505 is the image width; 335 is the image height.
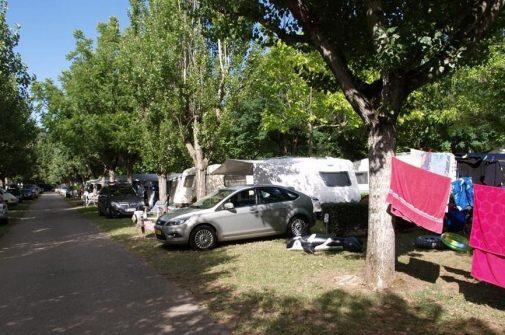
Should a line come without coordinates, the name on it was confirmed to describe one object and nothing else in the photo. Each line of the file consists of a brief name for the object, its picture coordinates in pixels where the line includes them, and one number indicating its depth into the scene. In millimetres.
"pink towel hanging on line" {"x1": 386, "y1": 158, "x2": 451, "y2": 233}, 6629
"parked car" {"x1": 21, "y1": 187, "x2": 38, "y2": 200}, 54575
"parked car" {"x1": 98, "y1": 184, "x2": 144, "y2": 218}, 21750
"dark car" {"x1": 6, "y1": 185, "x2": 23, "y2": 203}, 45781
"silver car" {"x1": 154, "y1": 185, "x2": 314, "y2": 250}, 11305
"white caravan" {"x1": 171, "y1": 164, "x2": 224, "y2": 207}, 24875
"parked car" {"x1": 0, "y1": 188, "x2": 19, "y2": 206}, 37862
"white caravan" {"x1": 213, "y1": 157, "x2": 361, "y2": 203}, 18438
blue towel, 12258
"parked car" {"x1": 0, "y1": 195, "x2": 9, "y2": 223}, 20531
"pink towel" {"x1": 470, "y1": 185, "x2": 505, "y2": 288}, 5664
